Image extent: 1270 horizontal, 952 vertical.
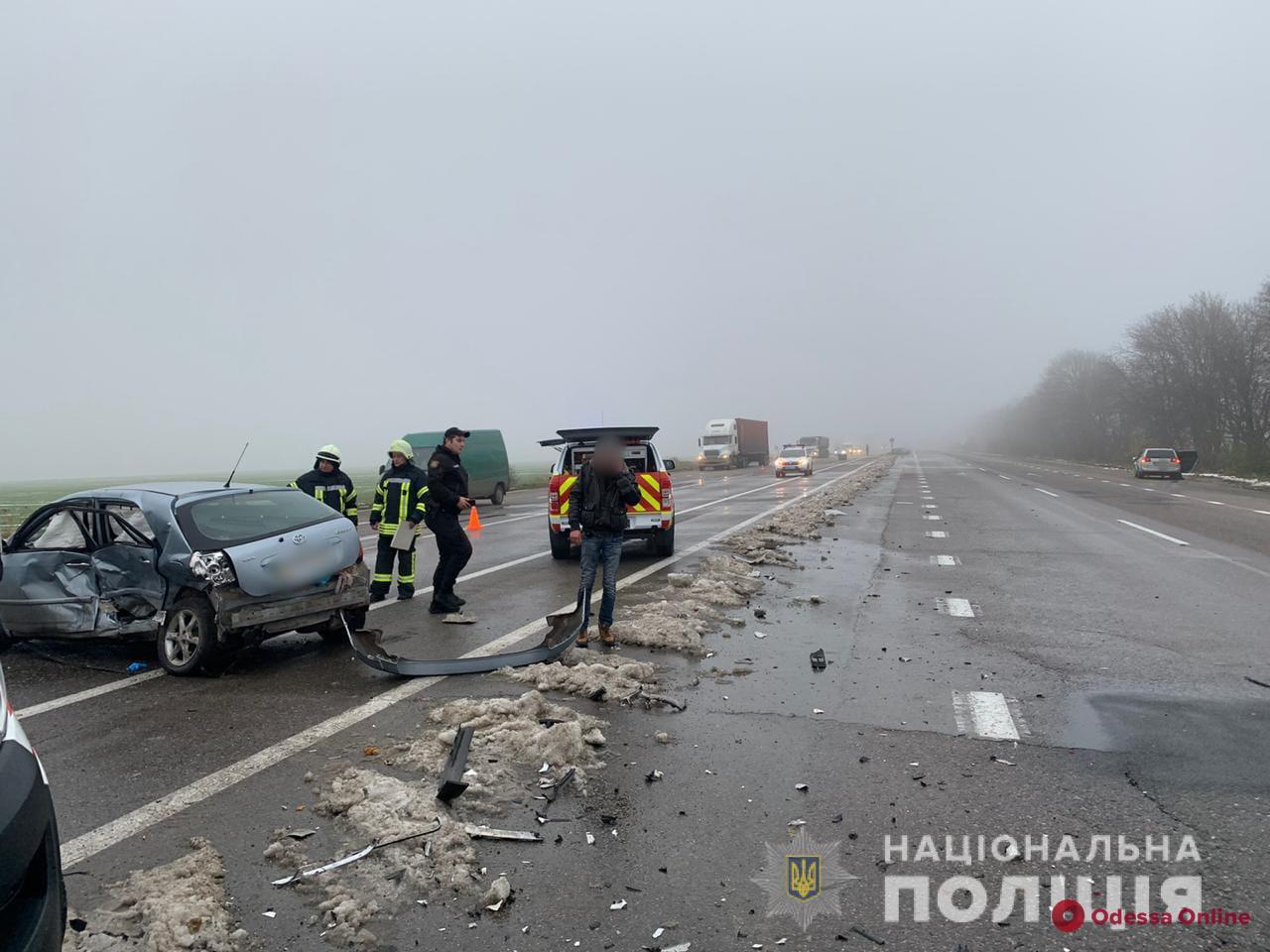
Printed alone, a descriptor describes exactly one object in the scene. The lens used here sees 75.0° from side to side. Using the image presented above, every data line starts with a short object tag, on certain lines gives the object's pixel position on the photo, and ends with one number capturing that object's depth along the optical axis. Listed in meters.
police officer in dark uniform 8.86
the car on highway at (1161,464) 39.94
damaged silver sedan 6.37
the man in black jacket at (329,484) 9.52
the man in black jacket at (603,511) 7.10
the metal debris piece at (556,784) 4.19
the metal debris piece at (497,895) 3.19
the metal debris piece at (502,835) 3.75
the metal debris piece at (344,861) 3.42
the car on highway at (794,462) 44.28
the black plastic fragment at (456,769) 4.07
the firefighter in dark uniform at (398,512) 9.39
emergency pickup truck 12.48
